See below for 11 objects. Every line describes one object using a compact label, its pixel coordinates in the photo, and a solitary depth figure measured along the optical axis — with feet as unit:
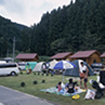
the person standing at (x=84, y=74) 31.22
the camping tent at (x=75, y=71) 56.70
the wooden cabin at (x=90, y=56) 116.74
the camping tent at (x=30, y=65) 96.92
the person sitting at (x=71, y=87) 26.76
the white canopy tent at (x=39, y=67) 82.95
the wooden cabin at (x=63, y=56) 139.22
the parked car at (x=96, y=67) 77.81
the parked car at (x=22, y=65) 99.91
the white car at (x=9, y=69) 63.44
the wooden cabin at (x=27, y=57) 153.31
